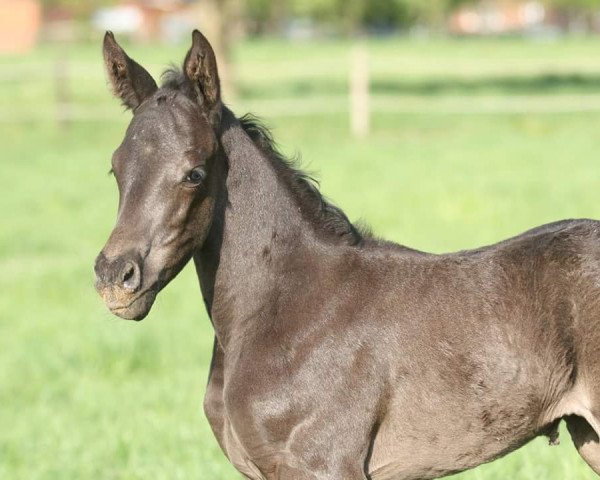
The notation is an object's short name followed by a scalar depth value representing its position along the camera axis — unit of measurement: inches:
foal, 300.2
